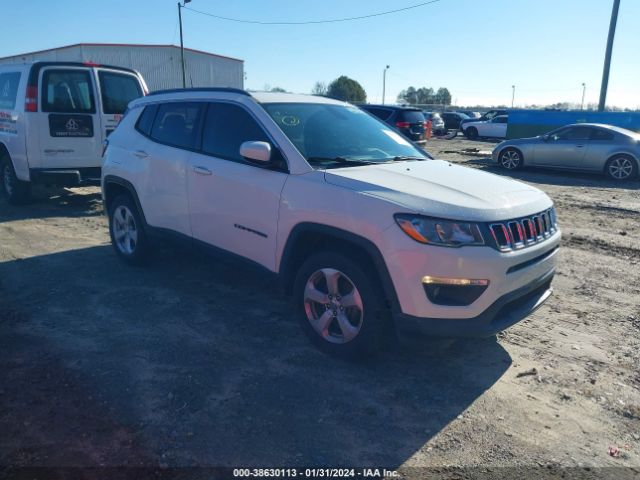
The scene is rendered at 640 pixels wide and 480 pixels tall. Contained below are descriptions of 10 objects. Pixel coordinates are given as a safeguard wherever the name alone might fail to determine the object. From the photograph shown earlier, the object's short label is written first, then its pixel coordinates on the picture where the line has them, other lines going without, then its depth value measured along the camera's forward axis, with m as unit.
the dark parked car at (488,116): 31.39
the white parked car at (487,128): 29.33
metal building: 39.41
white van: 7.86
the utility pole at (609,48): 21.25
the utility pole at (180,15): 28.34
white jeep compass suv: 3.08
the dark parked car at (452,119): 35.72
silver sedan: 12.82
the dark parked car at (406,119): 15.51
